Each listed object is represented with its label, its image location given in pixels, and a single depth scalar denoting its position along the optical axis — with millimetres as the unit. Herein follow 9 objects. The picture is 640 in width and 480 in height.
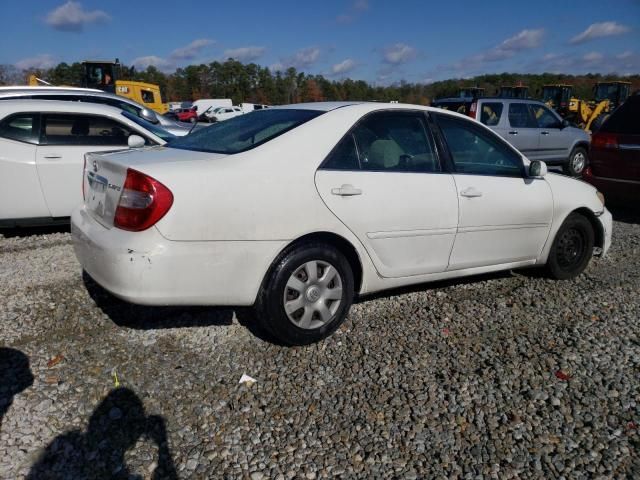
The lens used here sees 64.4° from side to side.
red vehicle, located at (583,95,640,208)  6727
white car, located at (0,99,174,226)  5355
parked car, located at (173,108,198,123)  44072
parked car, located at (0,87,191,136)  8305
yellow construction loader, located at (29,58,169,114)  26484
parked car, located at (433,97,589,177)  10922
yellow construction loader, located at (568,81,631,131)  23359
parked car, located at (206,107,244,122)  41562
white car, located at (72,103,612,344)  2799
